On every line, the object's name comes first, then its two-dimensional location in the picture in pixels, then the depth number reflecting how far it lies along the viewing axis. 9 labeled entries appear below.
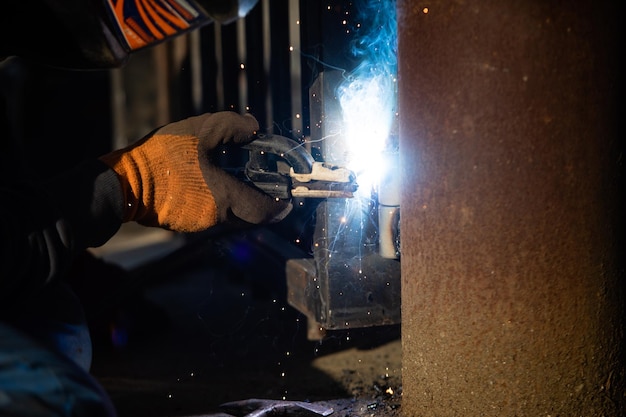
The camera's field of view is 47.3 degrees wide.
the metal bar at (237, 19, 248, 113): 3.16
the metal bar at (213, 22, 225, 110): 3.42
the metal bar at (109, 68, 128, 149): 5.59
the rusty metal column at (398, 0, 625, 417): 1.46
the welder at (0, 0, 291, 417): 1.42
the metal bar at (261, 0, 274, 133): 2.90
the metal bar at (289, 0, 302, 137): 2.51
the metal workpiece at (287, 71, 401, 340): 2.22
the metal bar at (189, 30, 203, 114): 3.72
